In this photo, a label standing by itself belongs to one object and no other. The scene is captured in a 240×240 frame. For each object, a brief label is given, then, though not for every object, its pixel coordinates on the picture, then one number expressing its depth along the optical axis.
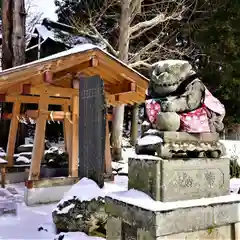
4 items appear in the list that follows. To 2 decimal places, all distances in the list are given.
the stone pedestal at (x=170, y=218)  2.95
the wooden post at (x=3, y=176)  9.21
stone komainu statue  3.18
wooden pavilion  7.29
